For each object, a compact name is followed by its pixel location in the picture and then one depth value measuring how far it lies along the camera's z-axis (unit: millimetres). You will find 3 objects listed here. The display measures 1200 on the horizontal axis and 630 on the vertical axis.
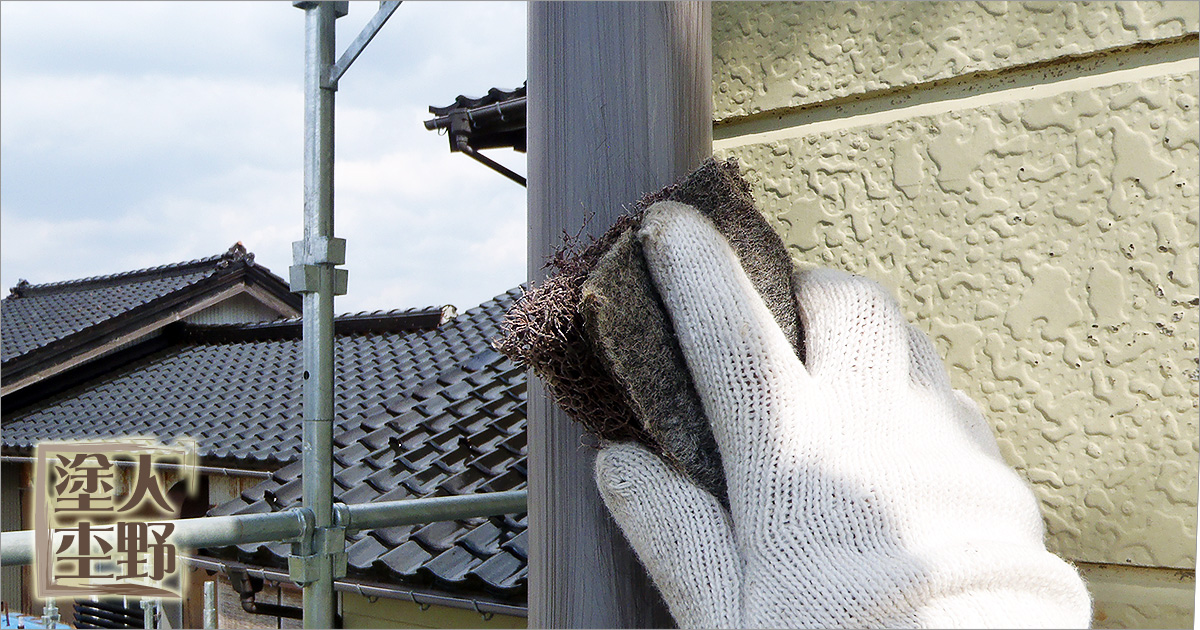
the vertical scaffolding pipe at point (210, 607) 3227
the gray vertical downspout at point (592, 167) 777
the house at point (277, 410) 3346
